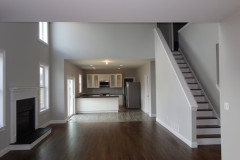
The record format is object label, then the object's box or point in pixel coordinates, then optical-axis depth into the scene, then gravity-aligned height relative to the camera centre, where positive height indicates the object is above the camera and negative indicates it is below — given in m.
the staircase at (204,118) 2.87 -0.99
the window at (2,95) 2.61 -0.27
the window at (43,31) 4.32 +1.87
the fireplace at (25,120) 2.83 -1.00
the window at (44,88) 4.27 -0.21
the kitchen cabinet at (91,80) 8.06 +0.11
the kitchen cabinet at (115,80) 8.17 +0.06
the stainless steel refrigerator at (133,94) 7.36 -0.78
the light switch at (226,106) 1.92 -0.41
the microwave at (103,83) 8.06 -0.13
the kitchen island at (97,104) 6.30 -1.16
